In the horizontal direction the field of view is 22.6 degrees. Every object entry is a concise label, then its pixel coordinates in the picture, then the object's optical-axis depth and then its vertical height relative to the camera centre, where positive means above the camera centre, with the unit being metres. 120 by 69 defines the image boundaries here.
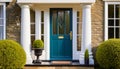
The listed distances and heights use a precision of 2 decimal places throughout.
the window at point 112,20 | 13.32 +0.66
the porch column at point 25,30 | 12.52 +0.22
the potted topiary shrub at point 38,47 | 12.77 -0.51
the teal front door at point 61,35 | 13.77 +0.01
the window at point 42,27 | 13.84 +0.38
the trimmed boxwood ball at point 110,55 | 11.27 -0.76
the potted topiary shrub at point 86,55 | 12.38 -0.83
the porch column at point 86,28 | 12.56 +0.29
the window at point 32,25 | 13.78 +0.45
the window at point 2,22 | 13.35 +0.60
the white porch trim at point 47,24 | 13.68 +0.51
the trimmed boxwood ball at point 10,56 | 11.07 -0.76
